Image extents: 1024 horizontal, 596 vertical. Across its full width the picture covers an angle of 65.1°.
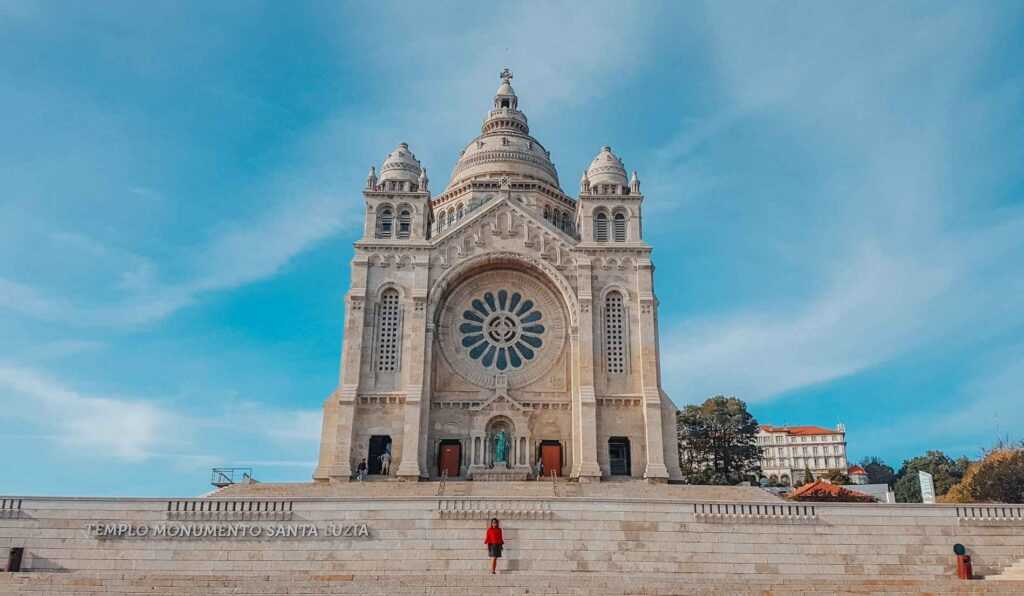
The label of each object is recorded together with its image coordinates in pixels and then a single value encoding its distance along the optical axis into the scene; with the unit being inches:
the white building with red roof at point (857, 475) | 3280.0
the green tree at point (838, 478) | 2870.6
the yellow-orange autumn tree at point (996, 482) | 1905.8
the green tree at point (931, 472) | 2664.9
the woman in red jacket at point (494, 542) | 811.4
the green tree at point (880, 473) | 3493.6
